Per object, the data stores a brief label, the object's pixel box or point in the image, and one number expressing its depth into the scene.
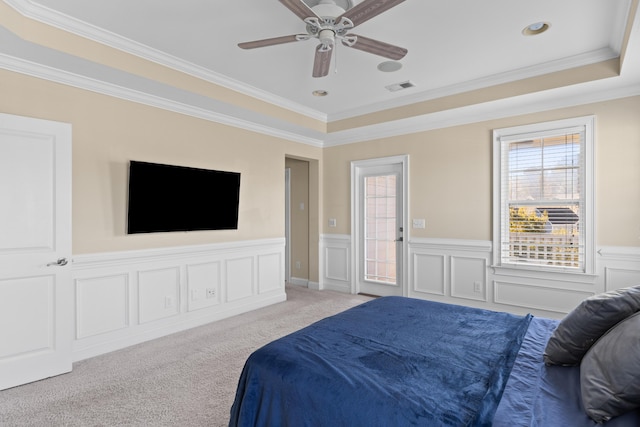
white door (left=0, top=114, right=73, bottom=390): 2.61
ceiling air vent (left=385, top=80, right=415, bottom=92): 3.95
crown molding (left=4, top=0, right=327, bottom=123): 2.49
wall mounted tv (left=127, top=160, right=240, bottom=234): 3.45
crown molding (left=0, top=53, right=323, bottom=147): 2.79
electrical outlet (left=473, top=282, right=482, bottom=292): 4.28
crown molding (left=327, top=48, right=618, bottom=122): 3.22
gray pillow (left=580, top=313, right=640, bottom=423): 1.13
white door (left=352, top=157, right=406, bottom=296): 5.06
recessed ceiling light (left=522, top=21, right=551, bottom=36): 2.75
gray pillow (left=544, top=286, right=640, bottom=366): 1.41
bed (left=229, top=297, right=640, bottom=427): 1.23
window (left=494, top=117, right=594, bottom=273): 3.63
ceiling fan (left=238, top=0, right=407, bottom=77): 2.04
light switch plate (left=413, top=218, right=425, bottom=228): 4.77
